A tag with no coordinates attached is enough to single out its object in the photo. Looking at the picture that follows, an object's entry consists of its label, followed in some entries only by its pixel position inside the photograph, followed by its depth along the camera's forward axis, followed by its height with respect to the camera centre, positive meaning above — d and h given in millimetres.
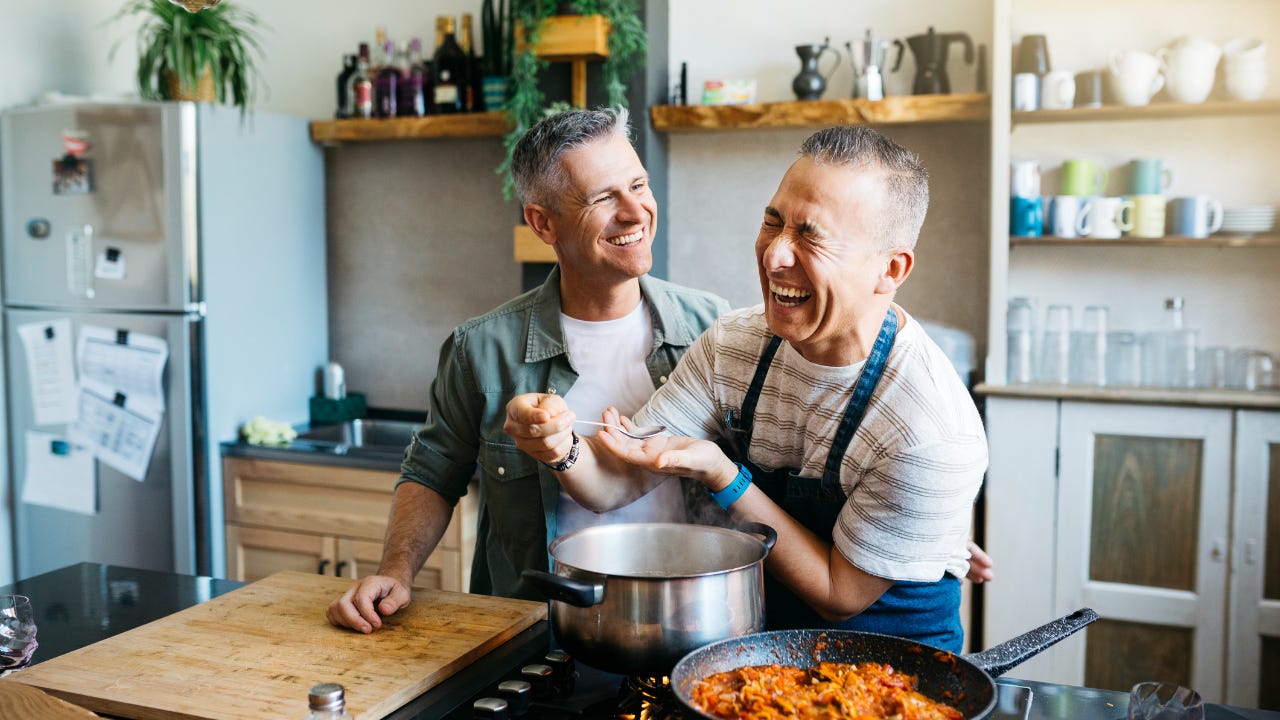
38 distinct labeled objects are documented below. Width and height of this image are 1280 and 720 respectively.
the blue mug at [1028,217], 3115 +133
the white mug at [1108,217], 3070 +132
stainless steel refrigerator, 3436 -58
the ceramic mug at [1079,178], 3158 +253
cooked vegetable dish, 1107 -468
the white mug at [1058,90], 3055 +497
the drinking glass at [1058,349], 3158 -259
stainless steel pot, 1194 -403
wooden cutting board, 1286 -532
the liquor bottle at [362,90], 3828 +619
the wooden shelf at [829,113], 3143 +456
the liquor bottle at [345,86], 3908 +644
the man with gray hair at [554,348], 1890 -163
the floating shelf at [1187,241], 2979 +60
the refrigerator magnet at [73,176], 3531 +282
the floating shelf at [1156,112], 2959 +430
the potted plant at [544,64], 3287 +647
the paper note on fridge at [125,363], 3469 -344
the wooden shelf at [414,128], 3637 +468
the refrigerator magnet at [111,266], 3510 -21
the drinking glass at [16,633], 1394 -496
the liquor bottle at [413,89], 3775 +612
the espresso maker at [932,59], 3189 +615
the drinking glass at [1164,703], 1123 -477
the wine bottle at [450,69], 3744 +680
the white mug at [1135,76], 3006 +532
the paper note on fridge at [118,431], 3516 -578
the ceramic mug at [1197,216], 3002 +132
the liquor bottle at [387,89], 3814 +618
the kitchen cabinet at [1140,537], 2936 -785
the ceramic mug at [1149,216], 3049 +134
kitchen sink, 3830 -641
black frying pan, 1146 -448
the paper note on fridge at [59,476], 3662 -758
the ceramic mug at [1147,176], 3100 +253
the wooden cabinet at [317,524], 3256 -852
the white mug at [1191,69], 2965 +546
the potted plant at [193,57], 3479 +673
